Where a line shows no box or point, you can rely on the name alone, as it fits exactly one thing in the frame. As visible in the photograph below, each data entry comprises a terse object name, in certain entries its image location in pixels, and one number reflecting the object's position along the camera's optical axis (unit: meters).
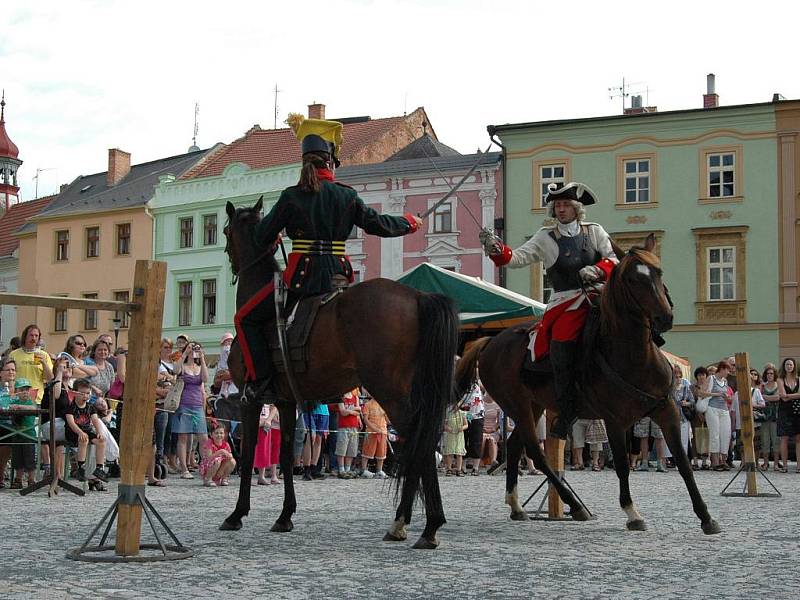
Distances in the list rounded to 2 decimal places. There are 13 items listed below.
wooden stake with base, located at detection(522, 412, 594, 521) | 9.86
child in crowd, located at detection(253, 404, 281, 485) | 15.73
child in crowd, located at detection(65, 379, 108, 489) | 13.40
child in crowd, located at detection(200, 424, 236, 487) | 14.84
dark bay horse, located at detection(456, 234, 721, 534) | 8.26
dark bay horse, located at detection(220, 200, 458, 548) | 7.28
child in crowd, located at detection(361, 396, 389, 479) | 18.33
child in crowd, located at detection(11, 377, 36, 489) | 13.20
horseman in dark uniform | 8.22
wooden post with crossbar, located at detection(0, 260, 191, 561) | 6.52
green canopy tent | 17.84
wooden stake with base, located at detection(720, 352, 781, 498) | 13.03
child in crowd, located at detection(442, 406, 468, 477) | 19.19
